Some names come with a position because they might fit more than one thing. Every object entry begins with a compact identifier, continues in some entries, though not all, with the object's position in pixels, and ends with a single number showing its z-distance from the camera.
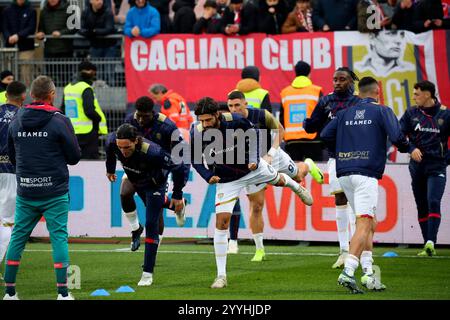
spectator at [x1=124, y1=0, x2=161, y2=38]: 22.70
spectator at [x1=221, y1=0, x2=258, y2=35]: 22.22
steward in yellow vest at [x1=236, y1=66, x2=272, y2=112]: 18.62
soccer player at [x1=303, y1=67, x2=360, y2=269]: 14.96
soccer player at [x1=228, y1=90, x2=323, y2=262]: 16.08
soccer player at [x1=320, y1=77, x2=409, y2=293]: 12.94
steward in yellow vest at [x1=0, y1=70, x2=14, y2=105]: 19.80
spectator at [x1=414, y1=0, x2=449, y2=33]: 21.25
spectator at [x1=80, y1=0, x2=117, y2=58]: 23.64
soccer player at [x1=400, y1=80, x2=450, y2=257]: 17.53
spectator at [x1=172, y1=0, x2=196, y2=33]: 23.06
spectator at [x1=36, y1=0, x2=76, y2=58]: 24.03
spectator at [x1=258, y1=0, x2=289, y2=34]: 22.33
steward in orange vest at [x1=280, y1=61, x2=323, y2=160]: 19.86
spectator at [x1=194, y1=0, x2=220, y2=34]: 22.72
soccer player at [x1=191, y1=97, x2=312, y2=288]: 13.44
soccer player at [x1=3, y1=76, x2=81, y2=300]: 11.95
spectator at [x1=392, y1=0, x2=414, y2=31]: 21.42
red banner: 21.81
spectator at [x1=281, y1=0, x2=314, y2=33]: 22.25
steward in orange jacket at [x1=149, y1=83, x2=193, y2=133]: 20.88
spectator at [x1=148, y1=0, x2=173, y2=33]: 23.42
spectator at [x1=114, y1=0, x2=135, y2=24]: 25.31
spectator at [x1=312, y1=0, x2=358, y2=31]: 22.11
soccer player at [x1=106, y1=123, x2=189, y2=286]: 13.54
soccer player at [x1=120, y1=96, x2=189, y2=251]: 13.97
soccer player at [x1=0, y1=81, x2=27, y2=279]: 14.31
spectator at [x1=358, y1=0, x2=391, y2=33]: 21.34
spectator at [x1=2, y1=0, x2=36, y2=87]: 23.95
